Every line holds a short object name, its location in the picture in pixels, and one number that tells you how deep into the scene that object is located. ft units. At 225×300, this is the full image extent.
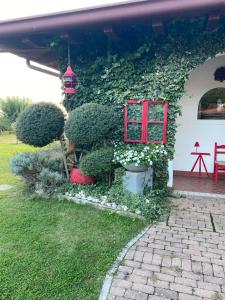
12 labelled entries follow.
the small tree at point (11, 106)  44.47
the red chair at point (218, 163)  15.56
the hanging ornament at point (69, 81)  12.93
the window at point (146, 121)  12.45
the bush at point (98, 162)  12.00
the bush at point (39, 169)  13.14
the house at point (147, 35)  9.99
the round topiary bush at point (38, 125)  12.95
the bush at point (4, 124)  44.86
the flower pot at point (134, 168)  11.60
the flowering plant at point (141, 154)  11.39
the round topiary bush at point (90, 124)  11.64
